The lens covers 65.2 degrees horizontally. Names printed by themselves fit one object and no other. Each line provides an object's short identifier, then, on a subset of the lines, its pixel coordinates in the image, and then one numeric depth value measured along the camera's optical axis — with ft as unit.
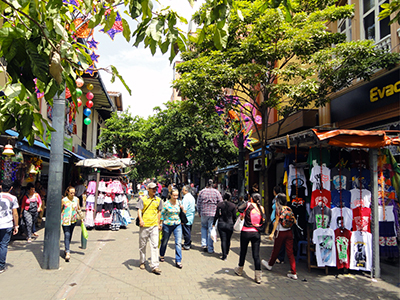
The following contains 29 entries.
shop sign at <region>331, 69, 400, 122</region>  27.53
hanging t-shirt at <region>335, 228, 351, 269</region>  21.13
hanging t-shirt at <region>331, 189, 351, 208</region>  21.86
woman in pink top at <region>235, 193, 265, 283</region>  20.61
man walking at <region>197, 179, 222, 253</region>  28.60
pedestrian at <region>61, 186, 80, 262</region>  23.82
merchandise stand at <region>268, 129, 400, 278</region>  20.01
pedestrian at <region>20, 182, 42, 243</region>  30.86
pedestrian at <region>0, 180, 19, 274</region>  20.57
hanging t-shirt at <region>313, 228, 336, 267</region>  21.29
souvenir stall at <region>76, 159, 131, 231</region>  39.37
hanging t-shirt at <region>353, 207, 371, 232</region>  21.12
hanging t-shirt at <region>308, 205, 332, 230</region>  21.53
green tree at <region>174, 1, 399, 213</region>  31.09
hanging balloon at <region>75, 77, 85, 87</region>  26.07
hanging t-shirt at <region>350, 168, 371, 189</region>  21.97
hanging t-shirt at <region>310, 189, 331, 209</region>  21.71
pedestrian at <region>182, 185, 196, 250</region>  28.56
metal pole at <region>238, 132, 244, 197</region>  40.75
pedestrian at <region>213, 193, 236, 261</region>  25.73
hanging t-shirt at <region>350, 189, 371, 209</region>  21.24
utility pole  21.84
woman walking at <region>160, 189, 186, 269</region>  23.49
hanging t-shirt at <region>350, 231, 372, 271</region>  20.80
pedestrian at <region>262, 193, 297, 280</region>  20.74
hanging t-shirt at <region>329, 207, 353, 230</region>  21.53
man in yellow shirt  22.50
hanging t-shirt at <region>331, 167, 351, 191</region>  22.17
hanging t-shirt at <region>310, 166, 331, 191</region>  21.99
